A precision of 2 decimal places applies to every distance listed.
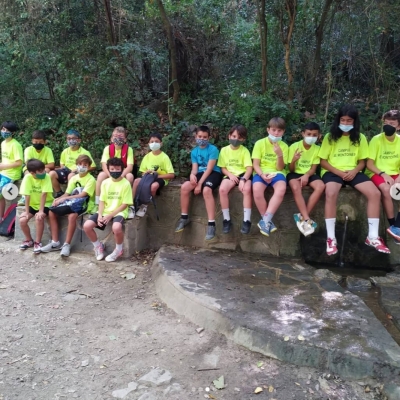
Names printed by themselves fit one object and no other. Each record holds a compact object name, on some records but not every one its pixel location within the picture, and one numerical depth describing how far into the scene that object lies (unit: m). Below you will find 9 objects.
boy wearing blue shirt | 4.73
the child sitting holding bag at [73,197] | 4.98
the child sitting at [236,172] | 4.54
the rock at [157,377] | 2.66
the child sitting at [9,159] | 5.86
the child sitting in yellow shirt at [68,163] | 5.55
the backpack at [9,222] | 5.65
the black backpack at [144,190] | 4.84
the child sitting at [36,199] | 5.05
